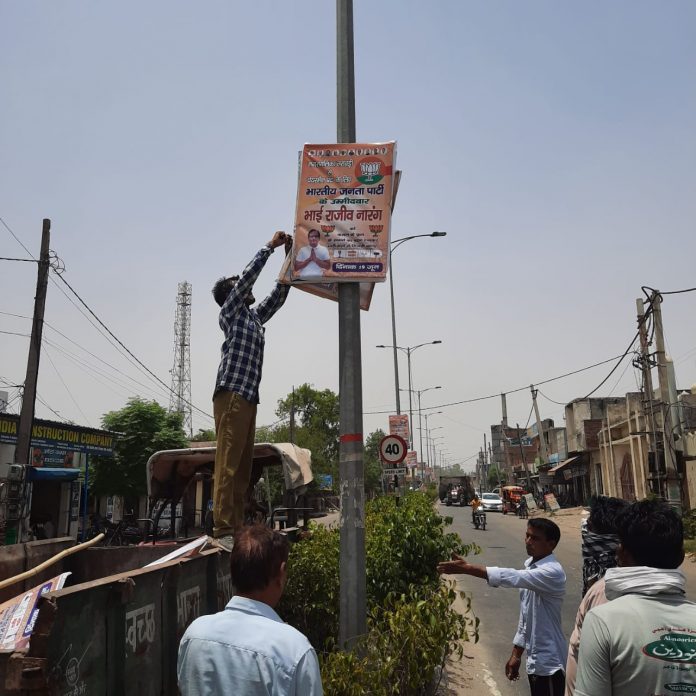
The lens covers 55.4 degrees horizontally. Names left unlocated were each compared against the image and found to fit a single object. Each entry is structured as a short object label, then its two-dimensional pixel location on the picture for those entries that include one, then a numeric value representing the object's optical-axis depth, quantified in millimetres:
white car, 51481
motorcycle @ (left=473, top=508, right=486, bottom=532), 29016
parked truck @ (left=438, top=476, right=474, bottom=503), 59438
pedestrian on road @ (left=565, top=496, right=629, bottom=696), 4082
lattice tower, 56344
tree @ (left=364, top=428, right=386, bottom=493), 78125
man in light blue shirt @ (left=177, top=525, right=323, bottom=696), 1933
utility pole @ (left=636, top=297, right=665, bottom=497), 24125
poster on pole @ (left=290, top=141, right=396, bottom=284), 4543
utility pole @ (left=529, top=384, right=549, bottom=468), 49375
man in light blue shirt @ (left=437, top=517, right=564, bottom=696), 4035
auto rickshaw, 46353
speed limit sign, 14766
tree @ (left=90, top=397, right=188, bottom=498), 28109
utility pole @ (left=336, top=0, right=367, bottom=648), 4238
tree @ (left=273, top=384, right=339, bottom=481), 71812
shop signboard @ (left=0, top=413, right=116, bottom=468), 21219
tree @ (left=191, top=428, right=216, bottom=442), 55625
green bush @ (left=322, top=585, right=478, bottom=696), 3670
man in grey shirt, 2150
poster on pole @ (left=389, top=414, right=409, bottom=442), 21484
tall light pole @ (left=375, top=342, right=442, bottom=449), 40444
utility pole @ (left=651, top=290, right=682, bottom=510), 21594
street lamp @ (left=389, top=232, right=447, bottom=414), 29875
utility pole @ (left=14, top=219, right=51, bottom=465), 15742
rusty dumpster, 2186
